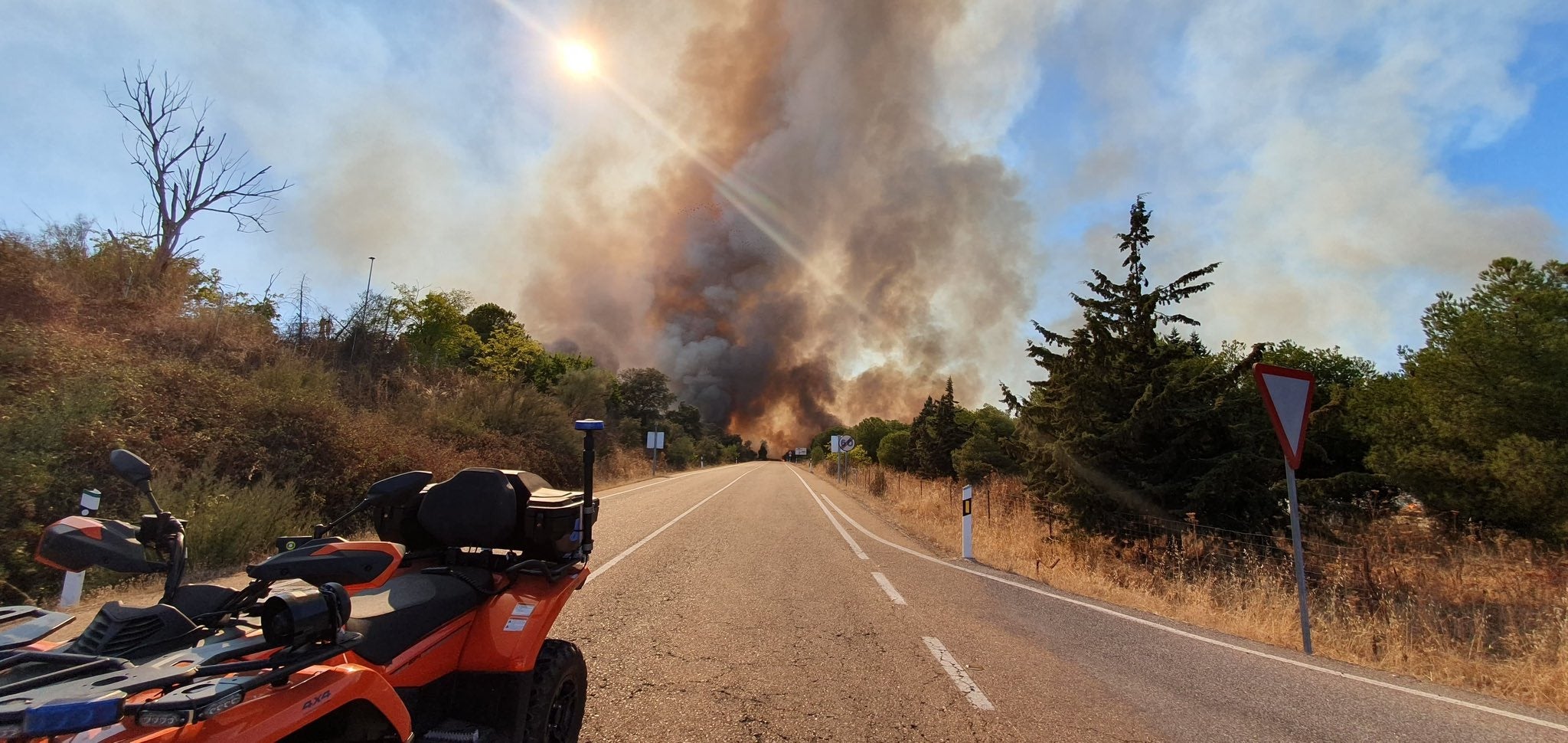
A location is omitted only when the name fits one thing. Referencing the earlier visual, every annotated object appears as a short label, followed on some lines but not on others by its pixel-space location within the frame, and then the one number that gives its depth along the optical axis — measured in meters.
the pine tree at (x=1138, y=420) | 10.98
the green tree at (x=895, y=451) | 45.66
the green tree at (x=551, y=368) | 36.22
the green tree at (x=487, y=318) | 46.84
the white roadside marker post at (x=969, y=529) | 10.52
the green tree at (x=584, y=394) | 30.53
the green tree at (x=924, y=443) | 37.22
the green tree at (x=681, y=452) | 51.03
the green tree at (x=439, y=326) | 25.16
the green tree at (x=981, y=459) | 24.50
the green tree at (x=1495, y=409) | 10.96
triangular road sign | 6.26
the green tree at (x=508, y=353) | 29.55
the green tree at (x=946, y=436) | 36.44
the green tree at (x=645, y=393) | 56.62
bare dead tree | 15.19
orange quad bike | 1.34
